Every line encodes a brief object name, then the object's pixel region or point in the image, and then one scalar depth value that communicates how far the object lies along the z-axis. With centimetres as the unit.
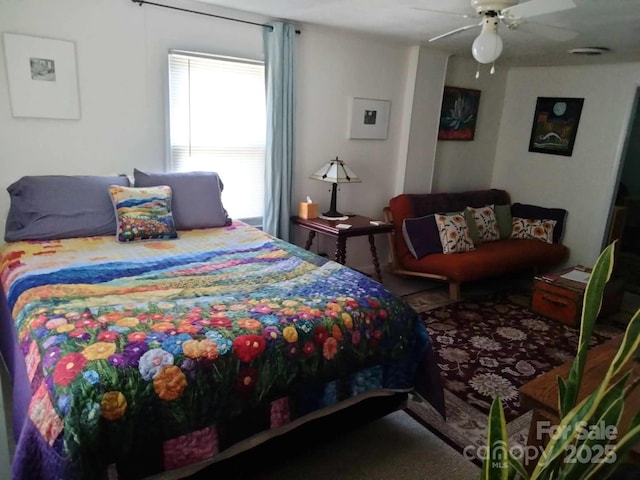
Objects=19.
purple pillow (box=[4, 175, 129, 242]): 250
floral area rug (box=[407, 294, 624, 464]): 221
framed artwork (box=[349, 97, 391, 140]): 398
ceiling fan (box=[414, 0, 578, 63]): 215
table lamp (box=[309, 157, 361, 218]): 359
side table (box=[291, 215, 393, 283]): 346
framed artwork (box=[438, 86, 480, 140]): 455
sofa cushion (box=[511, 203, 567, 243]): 458
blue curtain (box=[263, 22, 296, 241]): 332
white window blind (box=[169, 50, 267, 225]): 311
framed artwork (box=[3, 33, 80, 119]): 253
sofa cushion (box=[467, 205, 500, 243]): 435
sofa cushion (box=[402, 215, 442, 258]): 393
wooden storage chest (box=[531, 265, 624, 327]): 342
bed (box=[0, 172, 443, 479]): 127
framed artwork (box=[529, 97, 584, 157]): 455
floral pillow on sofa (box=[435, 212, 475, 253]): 393
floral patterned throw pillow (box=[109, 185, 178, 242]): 259
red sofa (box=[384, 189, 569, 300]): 375
